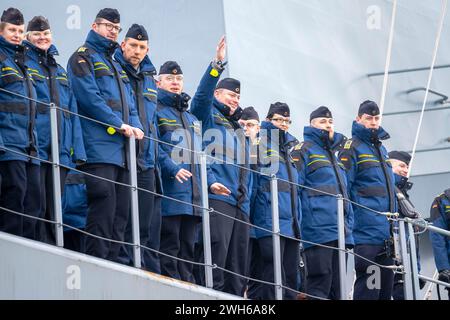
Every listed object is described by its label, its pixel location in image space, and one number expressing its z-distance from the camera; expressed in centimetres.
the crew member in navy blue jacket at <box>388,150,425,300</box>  1750
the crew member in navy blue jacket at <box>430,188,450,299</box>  1886
